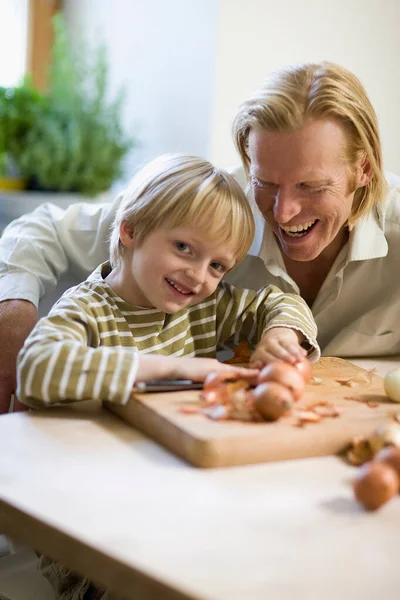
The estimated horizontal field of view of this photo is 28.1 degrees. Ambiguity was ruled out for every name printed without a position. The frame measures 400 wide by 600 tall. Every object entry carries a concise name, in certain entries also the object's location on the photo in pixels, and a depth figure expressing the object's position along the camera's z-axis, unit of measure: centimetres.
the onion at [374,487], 89
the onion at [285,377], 111
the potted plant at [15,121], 270
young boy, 125
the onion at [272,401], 104
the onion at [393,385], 122
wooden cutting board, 98
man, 145
